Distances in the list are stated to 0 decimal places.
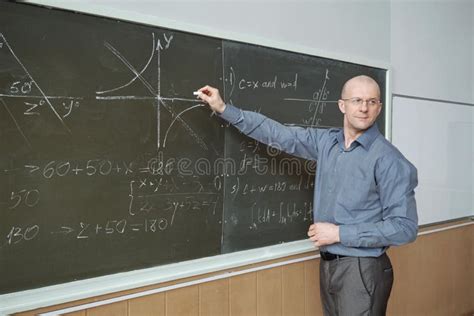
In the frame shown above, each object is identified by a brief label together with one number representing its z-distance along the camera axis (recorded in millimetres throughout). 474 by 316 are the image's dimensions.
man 1807
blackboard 1433
